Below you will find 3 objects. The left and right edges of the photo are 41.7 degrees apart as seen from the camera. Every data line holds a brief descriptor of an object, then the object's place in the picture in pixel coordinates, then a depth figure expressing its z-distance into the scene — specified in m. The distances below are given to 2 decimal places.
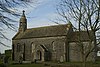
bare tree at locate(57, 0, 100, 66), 13.87
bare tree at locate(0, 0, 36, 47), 6.38
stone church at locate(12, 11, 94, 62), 33.96
